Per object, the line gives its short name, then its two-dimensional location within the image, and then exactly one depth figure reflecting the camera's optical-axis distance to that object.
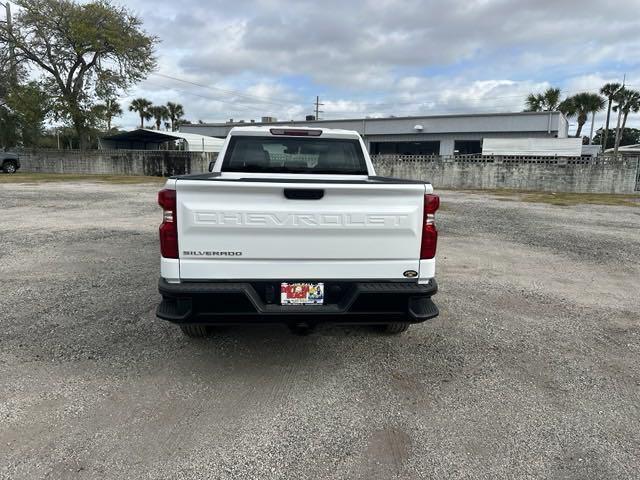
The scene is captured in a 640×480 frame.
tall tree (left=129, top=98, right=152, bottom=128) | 62.41
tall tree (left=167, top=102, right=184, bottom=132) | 64.50
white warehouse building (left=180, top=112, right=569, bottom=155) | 34.19
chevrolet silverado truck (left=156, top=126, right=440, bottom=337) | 3.01
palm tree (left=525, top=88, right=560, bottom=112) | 42.47
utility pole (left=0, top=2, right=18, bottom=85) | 30.92
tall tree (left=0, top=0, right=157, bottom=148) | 30.66
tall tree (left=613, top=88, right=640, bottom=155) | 48.00
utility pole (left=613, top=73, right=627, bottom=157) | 45.09
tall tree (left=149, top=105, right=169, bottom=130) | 63.75
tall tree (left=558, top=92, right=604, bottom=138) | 43.69
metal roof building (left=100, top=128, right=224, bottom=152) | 36.03
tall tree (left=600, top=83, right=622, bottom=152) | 47.41
